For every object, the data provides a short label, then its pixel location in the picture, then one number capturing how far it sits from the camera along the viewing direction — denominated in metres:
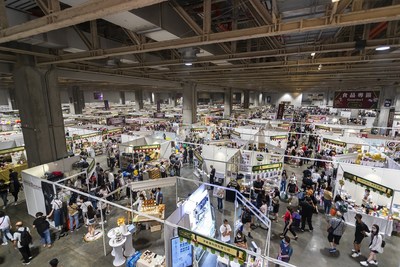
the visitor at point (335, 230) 6.34
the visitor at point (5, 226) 6.18
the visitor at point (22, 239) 5.70
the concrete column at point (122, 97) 45.81
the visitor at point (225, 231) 6.18
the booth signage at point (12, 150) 11.67
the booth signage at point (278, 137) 15.35
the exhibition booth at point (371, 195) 7.25
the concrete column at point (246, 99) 39.69
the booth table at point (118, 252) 5.80
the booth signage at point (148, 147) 11.76
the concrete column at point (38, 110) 8.80
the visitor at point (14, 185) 9.16
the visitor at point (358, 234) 6.06
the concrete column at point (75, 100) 27.30
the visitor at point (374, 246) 5.76
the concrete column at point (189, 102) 20.09
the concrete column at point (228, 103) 32.62
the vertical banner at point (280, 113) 23.16
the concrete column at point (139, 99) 35.37
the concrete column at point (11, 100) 30.93
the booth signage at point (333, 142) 12.78
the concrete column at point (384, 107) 20.83
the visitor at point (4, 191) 8.69
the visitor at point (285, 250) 5.25
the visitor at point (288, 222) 6.75
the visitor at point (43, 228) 6.16
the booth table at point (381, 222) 7.22
